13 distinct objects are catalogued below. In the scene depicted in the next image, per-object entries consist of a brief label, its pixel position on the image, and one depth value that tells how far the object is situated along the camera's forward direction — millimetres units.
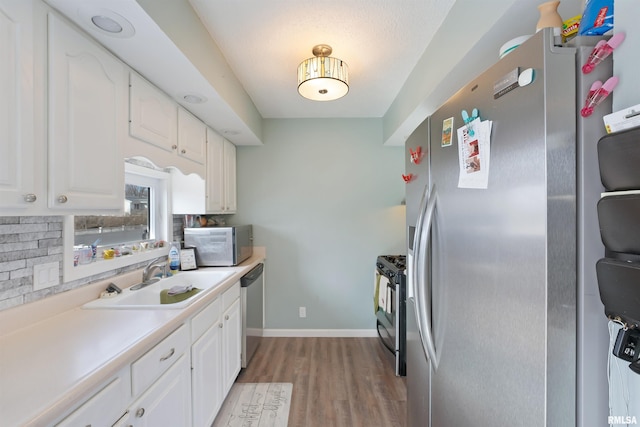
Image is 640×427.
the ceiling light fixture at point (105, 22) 1028
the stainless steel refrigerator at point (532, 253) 623
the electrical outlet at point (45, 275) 1183
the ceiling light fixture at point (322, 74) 1714
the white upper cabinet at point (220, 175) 2451
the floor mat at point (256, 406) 1795
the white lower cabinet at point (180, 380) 889
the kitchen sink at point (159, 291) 1367
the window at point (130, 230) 1429
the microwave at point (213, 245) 2414
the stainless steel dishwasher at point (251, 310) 2312
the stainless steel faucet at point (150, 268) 1770
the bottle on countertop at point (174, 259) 2227
